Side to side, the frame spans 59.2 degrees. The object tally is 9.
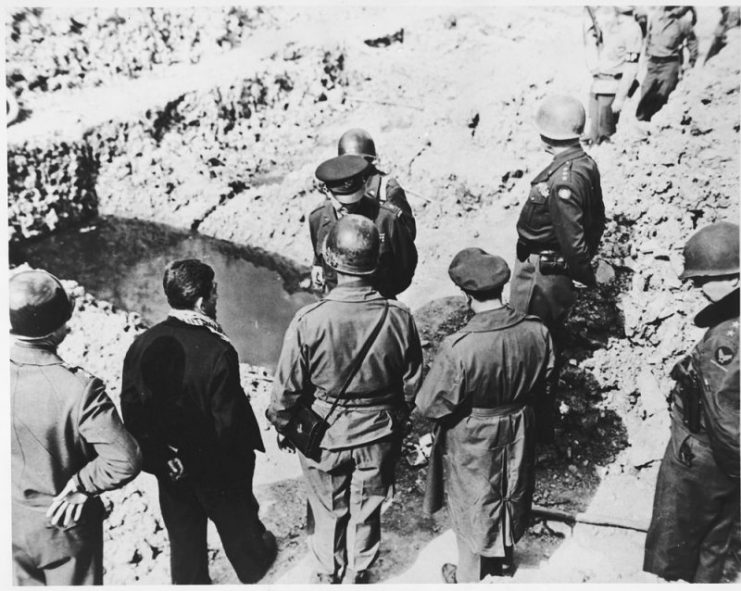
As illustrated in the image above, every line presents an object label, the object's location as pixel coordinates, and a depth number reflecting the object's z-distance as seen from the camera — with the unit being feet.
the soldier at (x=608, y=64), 24.95
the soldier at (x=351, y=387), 10.82
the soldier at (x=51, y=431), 9.32
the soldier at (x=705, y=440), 9.75
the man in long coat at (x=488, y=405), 10.62
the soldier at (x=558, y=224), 13.46
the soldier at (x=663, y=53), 23.95
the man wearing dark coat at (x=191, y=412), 10.55
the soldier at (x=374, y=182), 16.20
